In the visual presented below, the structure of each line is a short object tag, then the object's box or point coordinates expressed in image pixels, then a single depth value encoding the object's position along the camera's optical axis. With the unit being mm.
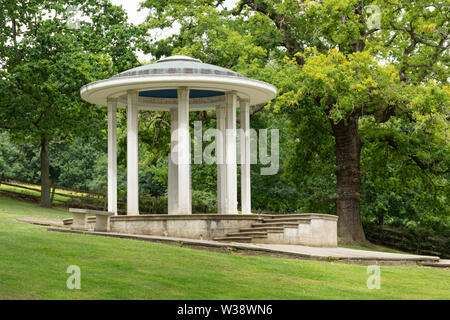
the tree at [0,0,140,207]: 33906
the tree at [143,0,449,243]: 26359
